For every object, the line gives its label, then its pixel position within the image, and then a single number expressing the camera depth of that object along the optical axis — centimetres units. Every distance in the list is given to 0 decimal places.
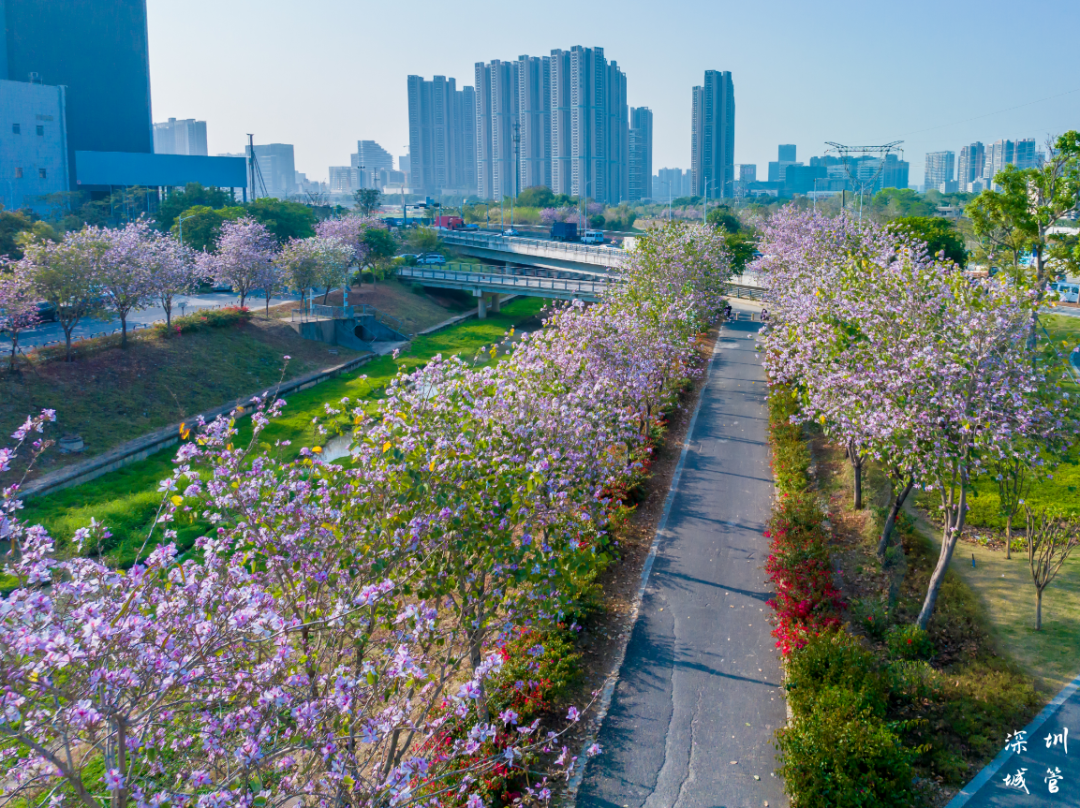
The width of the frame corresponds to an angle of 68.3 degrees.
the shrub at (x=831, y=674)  1071
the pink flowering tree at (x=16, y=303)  2747
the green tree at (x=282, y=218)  6444
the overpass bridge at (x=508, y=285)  5344
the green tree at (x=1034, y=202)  2448
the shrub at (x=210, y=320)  3838
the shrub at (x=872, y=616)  1346
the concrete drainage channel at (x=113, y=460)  2378
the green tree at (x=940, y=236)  4359
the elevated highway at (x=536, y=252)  6201
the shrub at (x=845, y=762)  909
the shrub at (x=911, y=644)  1243
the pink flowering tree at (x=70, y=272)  2956
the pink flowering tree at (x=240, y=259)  4419
